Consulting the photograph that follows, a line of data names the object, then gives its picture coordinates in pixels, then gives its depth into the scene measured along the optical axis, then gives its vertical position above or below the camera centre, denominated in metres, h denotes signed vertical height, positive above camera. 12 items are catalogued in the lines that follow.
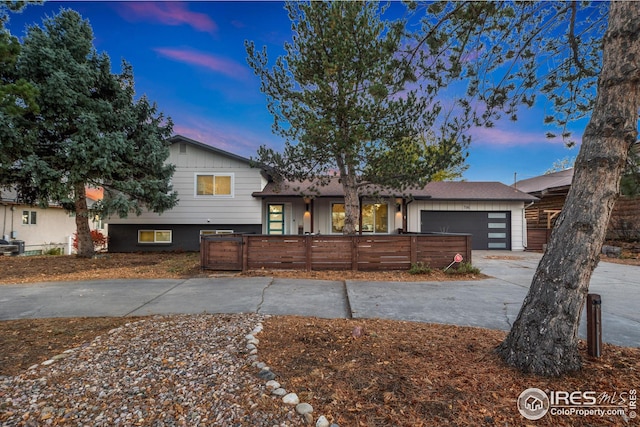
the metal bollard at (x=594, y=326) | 2.51 -0.84
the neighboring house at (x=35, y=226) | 14.32 -0.24
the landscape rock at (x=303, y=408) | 1.99 -1.23
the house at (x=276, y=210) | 12.31 +0.54
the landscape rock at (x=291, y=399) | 2.08 -1.22
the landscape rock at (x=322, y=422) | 1.88 -1.24
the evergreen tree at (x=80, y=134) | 8.30 +2.61
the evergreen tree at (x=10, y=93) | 5.71 +2.52
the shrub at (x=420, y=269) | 7.52 -1.14
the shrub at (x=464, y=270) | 7.50 -1.16
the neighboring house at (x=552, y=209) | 12.80 +0.63
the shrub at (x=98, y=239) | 13.13 -0.74
